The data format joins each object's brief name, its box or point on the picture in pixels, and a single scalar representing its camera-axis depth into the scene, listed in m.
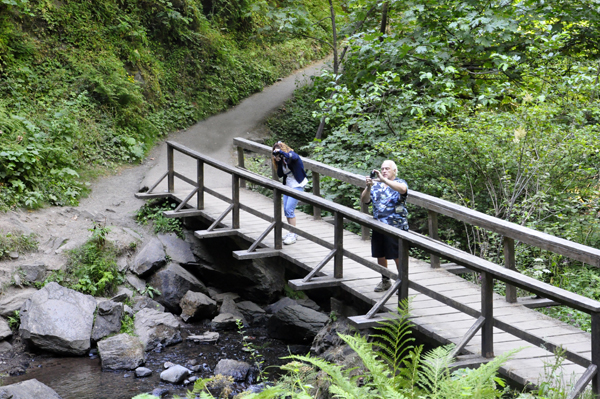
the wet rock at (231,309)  9.44
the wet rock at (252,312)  9.54
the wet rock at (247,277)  10.05
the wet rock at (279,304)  9.89
